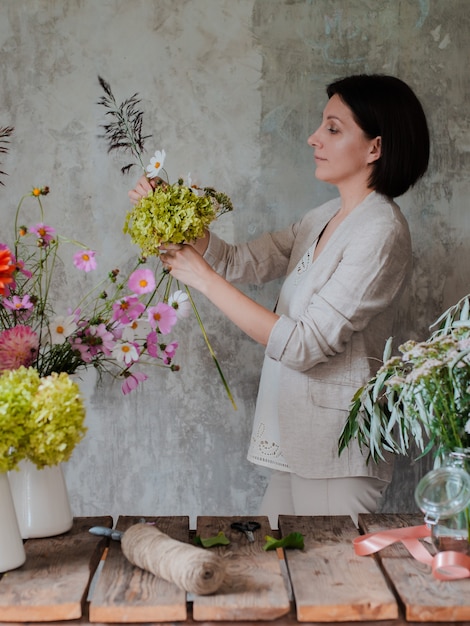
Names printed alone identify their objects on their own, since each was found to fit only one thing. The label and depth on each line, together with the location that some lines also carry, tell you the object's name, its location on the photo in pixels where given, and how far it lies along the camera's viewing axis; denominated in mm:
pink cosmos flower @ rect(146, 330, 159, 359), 1862
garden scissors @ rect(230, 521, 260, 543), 1854
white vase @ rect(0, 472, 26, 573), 1588
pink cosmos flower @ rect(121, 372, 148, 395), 1896
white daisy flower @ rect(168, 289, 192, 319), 1939
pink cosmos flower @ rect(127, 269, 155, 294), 1849
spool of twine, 1484
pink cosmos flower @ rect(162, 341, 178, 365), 1929
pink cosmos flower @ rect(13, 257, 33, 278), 1677
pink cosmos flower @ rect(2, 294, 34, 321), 1745
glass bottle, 1562
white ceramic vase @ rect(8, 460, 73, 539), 1780
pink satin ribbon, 1599
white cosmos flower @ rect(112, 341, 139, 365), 1827
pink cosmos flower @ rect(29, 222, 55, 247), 1754
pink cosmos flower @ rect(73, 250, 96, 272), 1827
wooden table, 1468
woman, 2340
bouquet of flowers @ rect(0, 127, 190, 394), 1709
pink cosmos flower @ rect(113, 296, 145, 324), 1812
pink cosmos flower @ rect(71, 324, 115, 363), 1805
